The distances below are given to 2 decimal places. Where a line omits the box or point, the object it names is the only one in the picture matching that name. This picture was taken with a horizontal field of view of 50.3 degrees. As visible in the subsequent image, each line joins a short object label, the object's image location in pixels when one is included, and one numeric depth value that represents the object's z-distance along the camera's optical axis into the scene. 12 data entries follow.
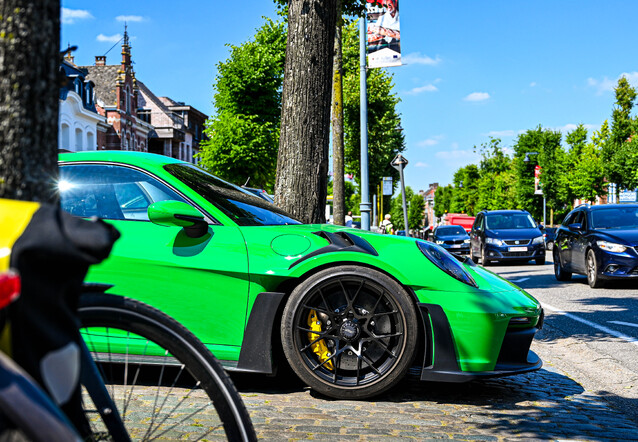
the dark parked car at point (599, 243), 11.90
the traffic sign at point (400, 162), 18.10
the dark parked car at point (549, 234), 30.35
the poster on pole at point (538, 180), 60.22
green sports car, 4.14
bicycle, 1.36
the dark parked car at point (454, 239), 28.67
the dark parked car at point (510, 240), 20.03
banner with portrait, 14.88
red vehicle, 58.76
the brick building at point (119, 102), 53.53
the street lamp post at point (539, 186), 59.06
